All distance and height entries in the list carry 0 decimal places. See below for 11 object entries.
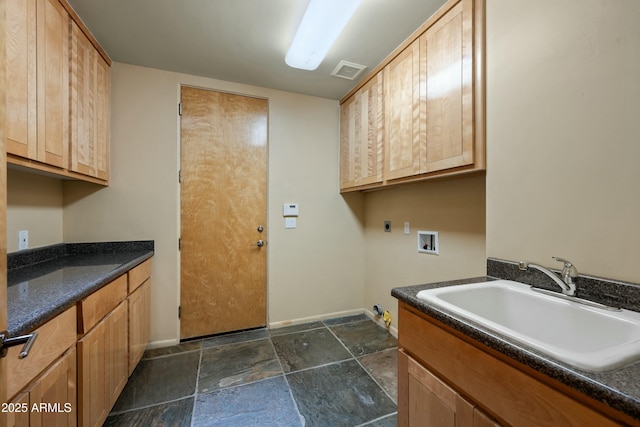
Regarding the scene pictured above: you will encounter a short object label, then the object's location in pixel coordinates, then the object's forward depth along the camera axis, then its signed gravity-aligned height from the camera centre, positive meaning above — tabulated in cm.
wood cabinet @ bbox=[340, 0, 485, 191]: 133 +73
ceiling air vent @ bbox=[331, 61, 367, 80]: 211 +127
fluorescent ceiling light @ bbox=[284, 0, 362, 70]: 139 +115
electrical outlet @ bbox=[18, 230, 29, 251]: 153 -16
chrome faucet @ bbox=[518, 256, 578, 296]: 93 -24
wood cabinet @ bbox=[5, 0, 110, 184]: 113 +68
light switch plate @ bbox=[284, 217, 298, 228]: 264 -9
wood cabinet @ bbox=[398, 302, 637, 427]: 56 -50
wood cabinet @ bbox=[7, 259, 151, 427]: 81 -63
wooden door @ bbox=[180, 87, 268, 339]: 232 +2
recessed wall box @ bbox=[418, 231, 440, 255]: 196 -23
